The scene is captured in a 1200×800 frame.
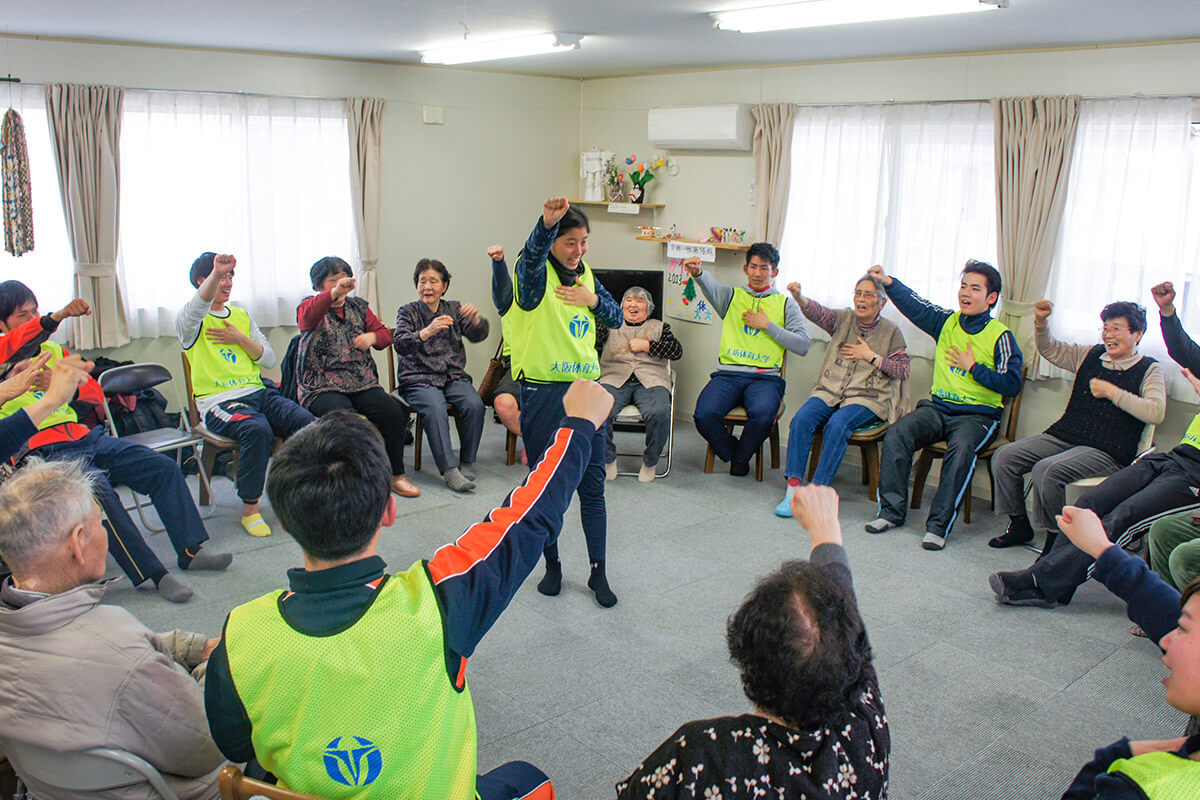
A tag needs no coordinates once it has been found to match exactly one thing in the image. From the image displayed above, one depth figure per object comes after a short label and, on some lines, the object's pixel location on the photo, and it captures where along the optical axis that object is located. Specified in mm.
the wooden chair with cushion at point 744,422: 5352
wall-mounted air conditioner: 5871
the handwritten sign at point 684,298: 6430
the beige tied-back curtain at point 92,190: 4992
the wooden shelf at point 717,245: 6054
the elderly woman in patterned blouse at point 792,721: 1344
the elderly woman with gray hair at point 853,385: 4965
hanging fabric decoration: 4816
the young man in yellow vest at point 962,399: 4562
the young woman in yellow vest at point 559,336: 3422
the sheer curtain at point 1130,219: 4402
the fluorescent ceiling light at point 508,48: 4641
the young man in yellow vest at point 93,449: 3814
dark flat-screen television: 6234
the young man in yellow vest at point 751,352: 5340
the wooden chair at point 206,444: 4523
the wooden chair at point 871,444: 4996
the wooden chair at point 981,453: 4688
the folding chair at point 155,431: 4328
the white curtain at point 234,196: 5355
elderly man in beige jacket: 1646
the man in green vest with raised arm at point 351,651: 1360
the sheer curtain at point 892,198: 5121
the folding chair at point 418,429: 5324
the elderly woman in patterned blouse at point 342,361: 4902
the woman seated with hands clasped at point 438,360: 5305
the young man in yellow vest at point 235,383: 4426
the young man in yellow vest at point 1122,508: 3662
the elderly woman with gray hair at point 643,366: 5363
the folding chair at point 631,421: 5527
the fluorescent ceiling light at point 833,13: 3520
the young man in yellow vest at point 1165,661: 1309
